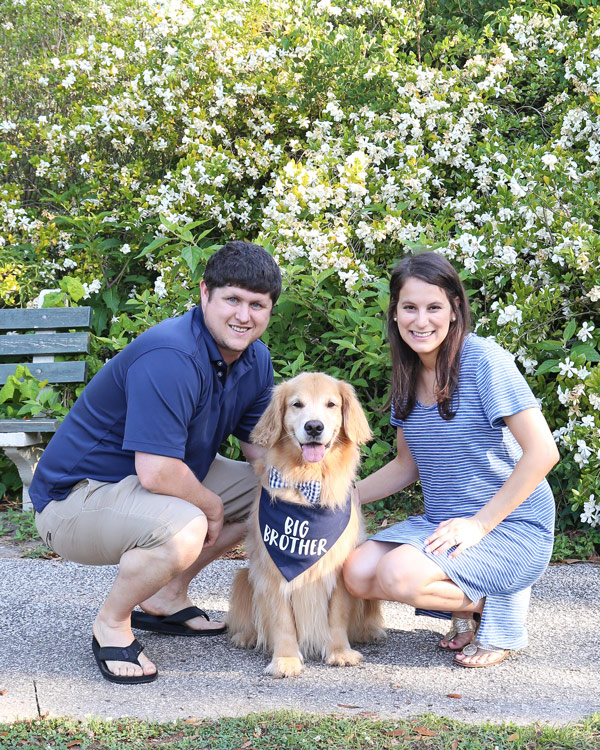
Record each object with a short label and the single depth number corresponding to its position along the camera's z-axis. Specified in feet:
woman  9.84
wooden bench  19.35
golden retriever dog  10.37
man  9.77
